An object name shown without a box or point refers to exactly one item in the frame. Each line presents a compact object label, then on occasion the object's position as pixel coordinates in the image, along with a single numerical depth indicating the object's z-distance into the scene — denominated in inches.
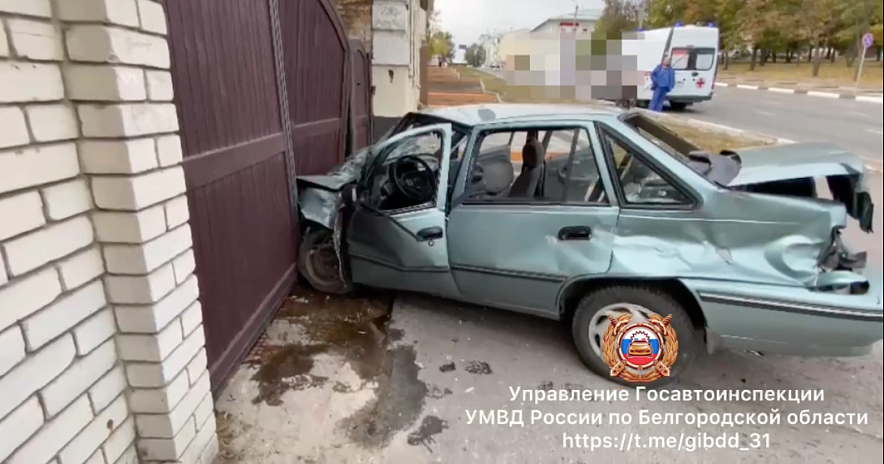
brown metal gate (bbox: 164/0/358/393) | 102.7
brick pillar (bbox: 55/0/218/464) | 65.7
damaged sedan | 102.9
